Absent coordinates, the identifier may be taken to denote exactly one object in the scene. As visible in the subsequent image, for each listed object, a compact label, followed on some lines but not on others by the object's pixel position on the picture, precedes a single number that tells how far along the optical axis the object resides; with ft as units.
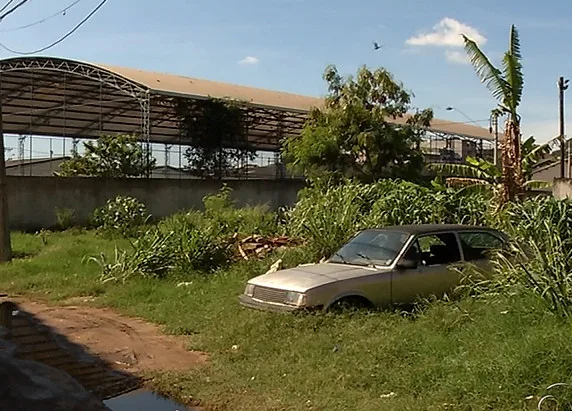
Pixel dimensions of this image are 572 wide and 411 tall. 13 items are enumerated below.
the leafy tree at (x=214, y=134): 109.60
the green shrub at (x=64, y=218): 76.79
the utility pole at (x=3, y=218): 56.18
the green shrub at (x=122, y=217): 68.17
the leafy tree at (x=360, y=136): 75.61
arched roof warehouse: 93.76
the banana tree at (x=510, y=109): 50.85
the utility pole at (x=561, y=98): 99.96
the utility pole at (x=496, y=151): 88.44
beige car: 30.60
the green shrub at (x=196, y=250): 46.80
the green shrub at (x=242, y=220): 57.06
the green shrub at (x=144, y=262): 46.44
